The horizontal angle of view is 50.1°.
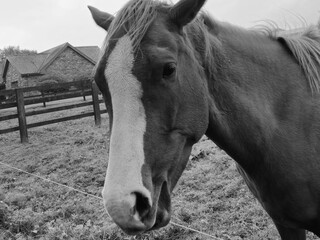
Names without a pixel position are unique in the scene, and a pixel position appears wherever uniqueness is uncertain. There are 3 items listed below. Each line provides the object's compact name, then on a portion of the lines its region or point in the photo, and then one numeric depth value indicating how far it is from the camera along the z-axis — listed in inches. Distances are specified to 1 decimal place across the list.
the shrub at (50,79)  1355.6
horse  60.9
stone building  1417.3
